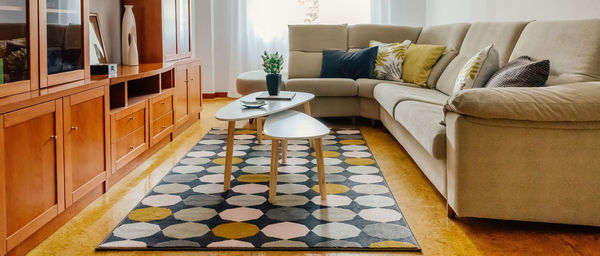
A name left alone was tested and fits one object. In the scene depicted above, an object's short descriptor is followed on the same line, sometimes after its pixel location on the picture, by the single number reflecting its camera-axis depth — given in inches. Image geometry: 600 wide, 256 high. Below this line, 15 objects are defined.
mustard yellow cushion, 184.4
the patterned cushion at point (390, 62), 197.6
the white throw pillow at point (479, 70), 127.6
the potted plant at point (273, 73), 144.3
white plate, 127.2
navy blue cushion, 202.1
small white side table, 104.3
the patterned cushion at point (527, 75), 105.4
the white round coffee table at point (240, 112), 115.3
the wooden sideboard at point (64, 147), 77.2
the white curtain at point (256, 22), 271.1
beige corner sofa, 88.0
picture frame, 156.3
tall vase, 169.0
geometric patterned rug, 87.3
